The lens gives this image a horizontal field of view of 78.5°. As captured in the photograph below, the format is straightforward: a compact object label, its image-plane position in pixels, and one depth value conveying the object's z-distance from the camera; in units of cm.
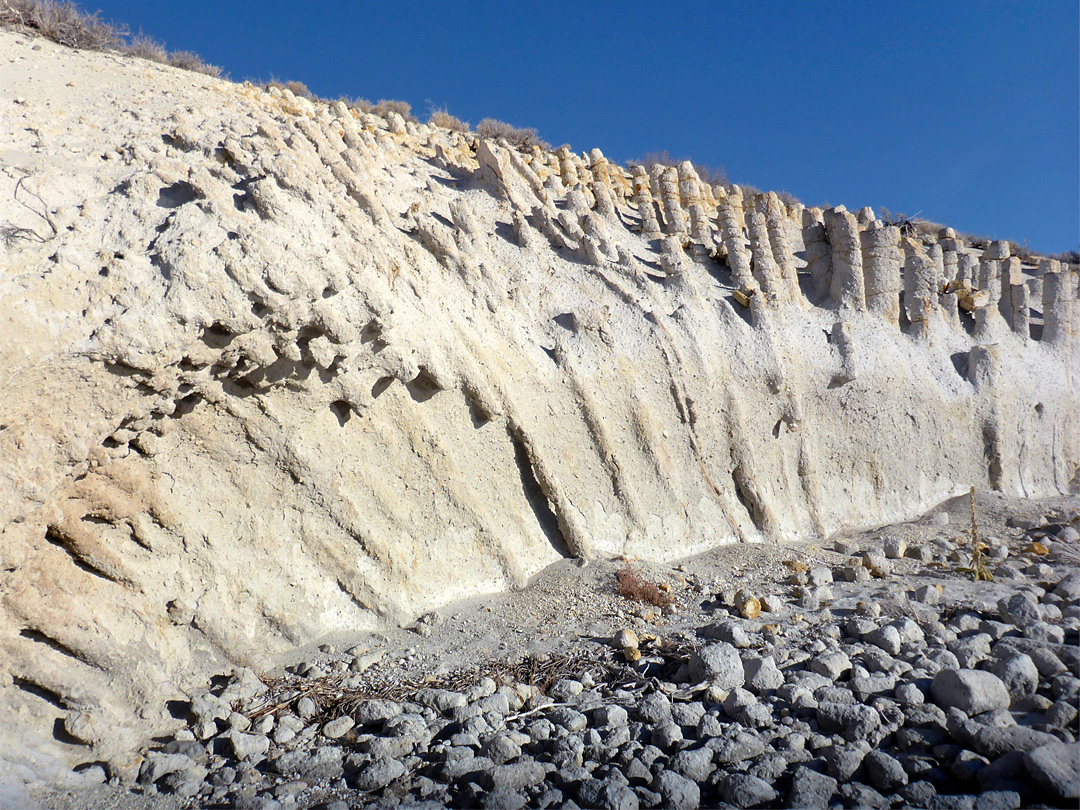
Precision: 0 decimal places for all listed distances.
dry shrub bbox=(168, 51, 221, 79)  953
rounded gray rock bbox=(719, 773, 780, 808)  272
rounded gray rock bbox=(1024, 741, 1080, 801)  253
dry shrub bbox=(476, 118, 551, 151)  1082
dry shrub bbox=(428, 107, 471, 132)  1081
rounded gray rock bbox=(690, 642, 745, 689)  381
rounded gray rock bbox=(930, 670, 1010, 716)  337
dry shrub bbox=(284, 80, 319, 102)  1025
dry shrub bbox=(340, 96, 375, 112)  1033
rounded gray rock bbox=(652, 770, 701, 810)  275
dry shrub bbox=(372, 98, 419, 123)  1062
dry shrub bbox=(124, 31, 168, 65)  911
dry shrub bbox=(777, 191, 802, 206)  1329
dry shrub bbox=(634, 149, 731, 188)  1197
